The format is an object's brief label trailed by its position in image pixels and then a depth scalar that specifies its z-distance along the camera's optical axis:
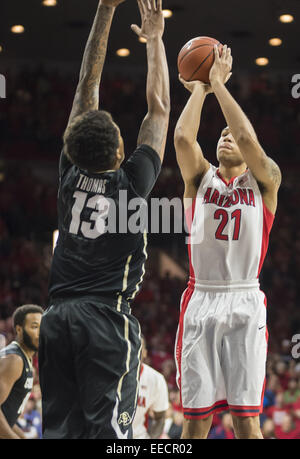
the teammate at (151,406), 14.33
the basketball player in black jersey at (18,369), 10.73
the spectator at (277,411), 18.36
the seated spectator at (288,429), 17.14
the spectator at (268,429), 17.58
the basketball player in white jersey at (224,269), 8.58
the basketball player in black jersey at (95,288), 6.64
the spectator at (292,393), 20.61
